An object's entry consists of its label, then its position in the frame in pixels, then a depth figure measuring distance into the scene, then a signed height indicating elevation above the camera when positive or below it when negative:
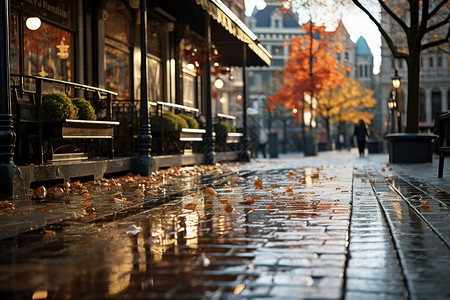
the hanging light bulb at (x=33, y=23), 13.05 +2.21
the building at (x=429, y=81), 90.50 +6.77
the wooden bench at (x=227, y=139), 23.25 -0.26
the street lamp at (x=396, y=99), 36.34 +1.86
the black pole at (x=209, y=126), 19.28 +0.19
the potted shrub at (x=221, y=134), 22.98 -0.06
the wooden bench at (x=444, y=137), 11.34 -0.12
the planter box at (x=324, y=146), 55.22 -1.23
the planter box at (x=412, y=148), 19.50 -0.52
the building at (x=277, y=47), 104.06 +14.95
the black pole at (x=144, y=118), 13.48 +0.31
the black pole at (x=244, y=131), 24.52 +0.04
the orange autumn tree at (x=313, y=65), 48.59 +5.03
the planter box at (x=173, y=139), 16.73 -0.17
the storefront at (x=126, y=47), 13.38 +2.30
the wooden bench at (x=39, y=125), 10.12 +0.13
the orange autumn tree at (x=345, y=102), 67.62 +3.03
